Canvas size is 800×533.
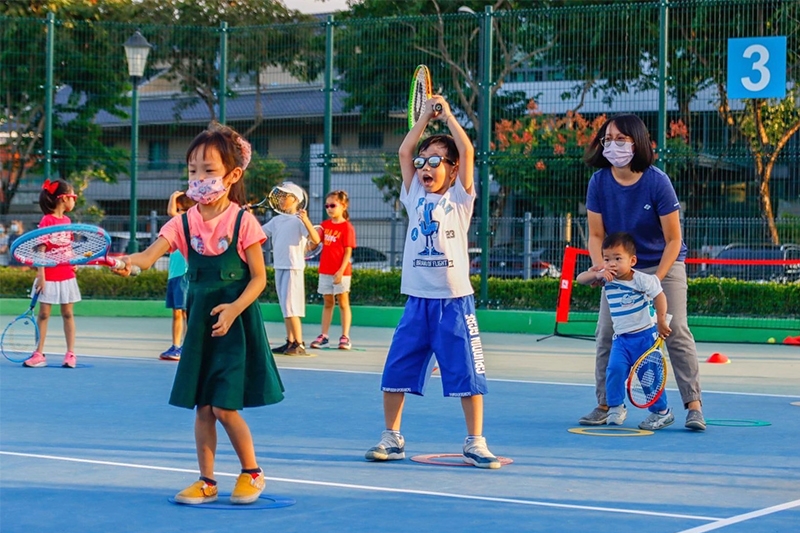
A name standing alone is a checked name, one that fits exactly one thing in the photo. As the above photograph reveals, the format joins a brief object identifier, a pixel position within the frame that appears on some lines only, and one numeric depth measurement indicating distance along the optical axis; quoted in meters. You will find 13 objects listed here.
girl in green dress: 5.48
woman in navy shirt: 7.73
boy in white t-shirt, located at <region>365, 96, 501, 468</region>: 6.56
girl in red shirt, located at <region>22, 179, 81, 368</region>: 10.88
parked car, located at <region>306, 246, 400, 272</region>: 17.77
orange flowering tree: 16.33
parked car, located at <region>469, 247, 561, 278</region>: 16.69
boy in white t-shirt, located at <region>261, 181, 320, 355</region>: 12.79
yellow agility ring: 7.67
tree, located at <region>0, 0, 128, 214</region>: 18.78
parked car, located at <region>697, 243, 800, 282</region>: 15.47
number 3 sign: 15.16
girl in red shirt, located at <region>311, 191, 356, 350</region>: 13.88
